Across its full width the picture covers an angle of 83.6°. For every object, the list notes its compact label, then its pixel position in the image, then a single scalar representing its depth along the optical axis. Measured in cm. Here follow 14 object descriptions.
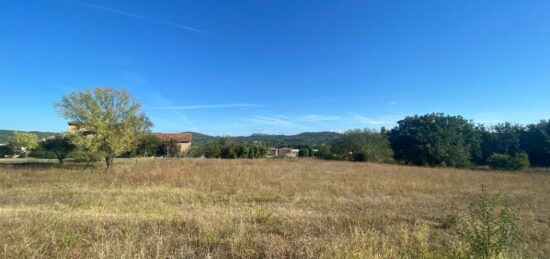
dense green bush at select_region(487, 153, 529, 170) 4422
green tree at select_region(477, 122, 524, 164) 6525
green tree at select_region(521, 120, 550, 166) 5941
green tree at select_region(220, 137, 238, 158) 5408
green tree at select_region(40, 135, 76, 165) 2753
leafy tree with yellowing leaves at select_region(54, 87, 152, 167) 2350
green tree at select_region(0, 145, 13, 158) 5287
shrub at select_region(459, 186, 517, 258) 418
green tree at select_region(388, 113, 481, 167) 5428
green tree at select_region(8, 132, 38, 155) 3628
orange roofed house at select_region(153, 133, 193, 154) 8729
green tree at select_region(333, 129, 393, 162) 5141
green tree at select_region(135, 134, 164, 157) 6173
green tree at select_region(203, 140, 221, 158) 5701
